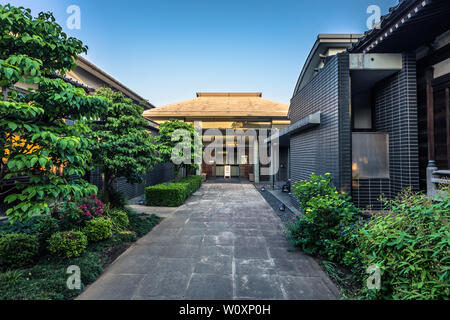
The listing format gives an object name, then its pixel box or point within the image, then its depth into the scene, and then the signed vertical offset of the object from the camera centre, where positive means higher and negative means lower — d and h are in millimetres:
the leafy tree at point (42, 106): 2125 +803
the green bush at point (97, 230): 3938 -1419
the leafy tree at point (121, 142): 5145 +599
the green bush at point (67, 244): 3287 -1435
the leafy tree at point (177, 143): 10508 +1113
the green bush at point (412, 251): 1767 -973
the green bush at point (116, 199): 5782 -1161
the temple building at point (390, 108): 3775 +1346
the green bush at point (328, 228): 3340 -1274
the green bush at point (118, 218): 4793 -1467
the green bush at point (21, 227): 3514 -1220
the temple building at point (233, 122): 15164 +3467
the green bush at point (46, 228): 3559 -1263
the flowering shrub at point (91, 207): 4246 -1068
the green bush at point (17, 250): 2988 -1413
